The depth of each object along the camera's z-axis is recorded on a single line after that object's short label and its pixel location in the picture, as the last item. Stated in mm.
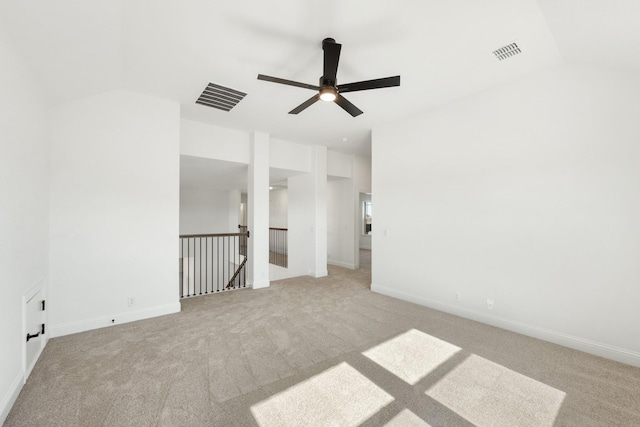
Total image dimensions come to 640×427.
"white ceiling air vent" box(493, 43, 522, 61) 2667
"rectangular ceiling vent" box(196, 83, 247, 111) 3550
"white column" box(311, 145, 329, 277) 6258
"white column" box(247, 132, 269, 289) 5215
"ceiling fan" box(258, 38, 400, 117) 2418
